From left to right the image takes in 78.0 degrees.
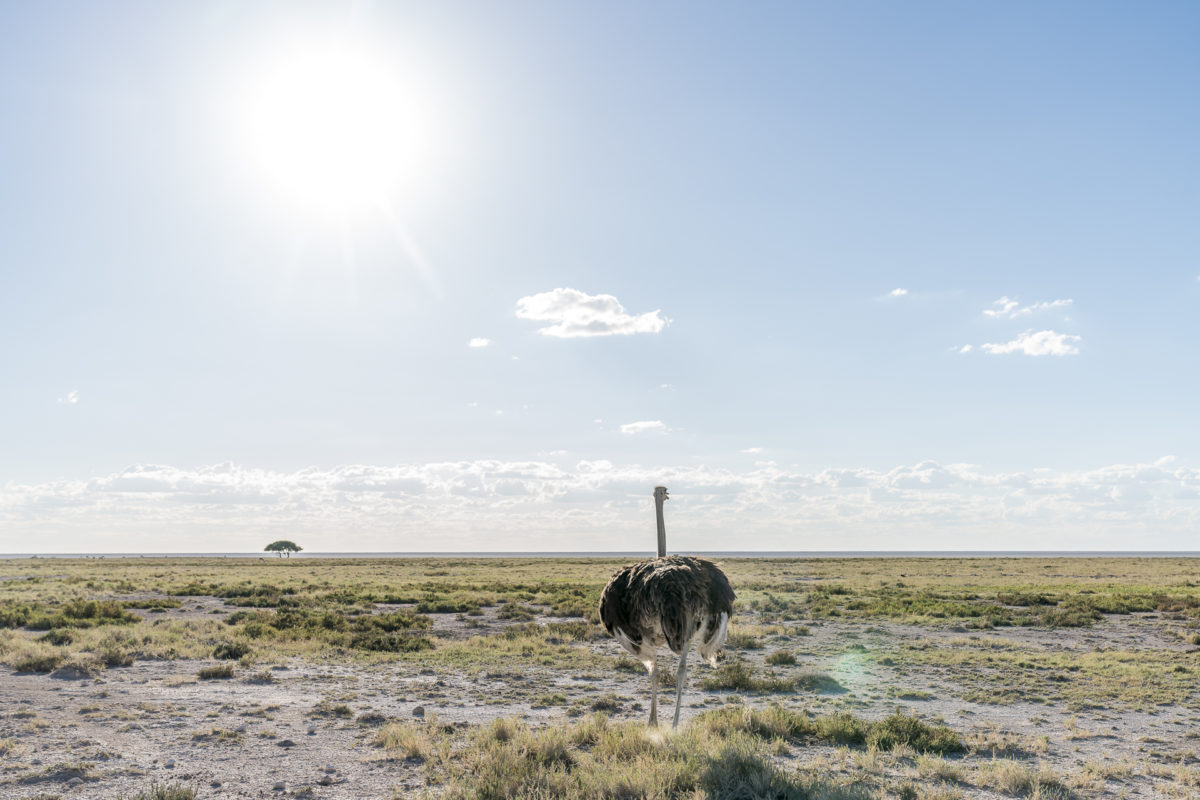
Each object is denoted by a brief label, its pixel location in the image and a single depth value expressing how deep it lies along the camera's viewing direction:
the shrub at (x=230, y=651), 17.50
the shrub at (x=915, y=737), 9.82
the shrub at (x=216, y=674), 14.80
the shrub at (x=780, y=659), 17.53
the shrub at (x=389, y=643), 19.17
